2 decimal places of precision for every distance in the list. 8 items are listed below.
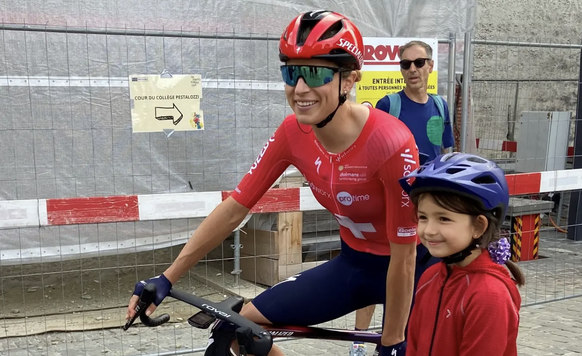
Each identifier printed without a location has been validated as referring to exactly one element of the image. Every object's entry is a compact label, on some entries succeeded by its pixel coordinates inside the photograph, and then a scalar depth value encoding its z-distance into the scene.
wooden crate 6.68
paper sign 5.34
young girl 2.11
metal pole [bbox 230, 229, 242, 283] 6.53
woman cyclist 2.54
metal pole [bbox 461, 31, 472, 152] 6.08
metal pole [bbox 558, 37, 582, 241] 9.05
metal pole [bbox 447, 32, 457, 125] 6.09
